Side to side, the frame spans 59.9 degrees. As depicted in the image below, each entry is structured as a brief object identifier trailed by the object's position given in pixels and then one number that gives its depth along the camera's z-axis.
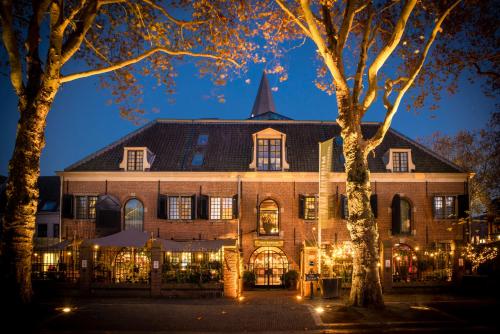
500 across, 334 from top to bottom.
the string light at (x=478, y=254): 21.42
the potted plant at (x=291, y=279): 25.47
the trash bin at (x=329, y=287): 19.22
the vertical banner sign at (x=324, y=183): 19.59
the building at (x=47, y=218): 48.87
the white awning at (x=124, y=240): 21.97
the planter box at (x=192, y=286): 20.27
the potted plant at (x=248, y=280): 25.20
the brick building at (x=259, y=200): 27.14
